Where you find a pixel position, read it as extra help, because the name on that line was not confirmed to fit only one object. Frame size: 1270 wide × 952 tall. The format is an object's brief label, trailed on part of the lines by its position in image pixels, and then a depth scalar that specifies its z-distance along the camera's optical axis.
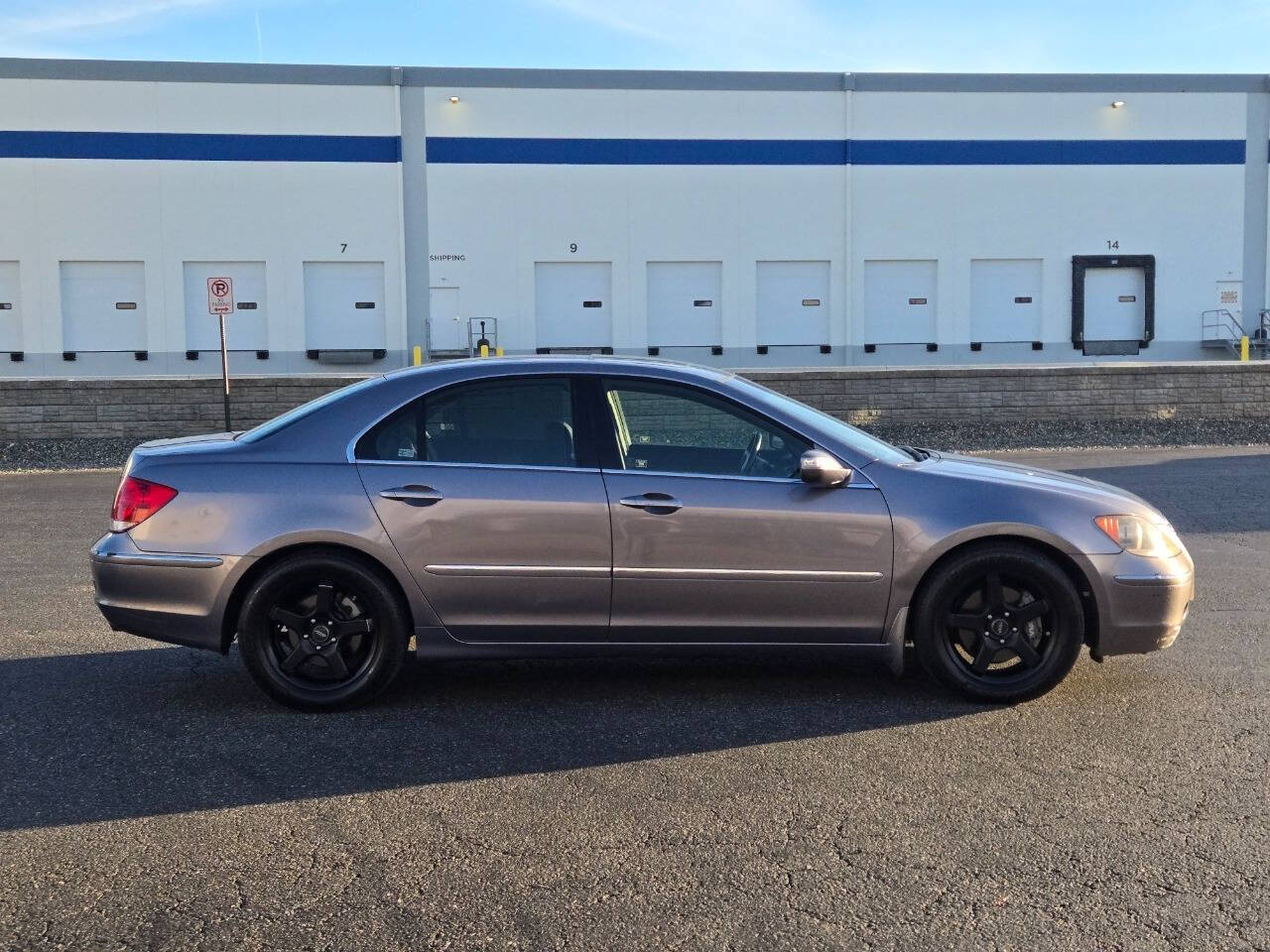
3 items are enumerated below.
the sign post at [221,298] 16.84
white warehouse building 29.06
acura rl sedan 5.30
